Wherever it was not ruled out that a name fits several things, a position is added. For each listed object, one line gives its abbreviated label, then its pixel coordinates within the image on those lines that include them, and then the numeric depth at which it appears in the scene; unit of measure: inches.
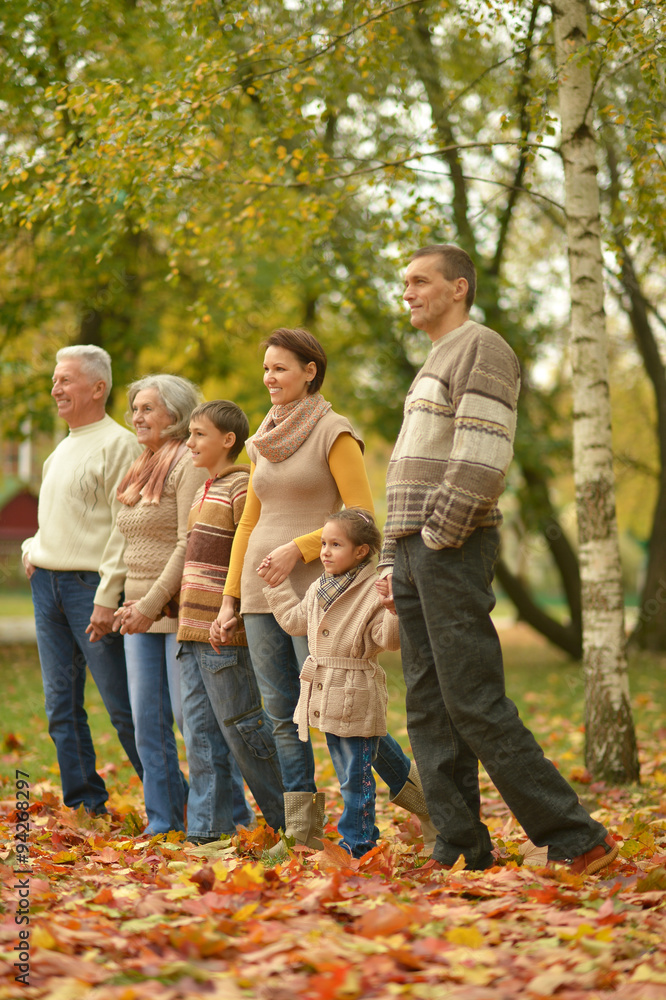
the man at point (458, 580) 254.1
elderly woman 348.2
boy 326.6
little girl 294.2
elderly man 382.6
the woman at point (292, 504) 313.4
